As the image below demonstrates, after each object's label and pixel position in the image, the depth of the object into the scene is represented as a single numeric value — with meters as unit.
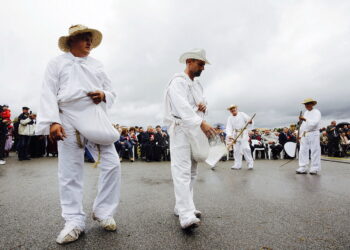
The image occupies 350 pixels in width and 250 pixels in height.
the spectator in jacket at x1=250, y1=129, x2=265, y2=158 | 16.04
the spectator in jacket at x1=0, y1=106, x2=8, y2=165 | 9.22
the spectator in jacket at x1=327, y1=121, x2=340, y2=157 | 14.91
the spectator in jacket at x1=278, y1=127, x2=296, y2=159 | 15.97
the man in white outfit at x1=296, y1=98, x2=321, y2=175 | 7.71
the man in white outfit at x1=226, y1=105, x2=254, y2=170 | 9.20
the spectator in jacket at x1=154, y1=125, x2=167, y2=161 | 13.25
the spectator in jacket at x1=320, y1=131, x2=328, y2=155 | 17.25
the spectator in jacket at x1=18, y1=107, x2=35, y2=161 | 10.52
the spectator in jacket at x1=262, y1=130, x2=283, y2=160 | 15.68
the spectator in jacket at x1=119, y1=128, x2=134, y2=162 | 12.54
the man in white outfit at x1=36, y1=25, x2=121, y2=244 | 2.41
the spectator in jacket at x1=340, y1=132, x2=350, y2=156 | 15.20
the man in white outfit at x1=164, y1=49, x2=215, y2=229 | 2.69
